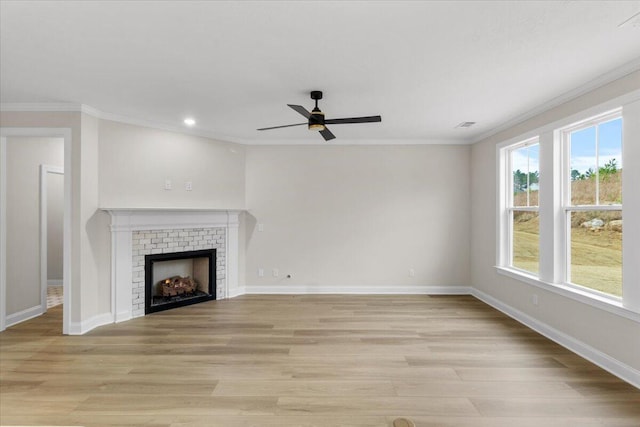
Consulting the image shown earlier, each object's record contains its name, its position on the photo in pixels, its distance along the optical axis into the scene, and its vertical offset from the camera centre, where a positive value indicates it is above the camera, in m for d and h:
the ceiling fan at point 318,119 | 3.33 +0.92
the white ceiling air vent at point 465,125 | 4.75 +1.22
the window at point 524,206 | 4.35 +0.10
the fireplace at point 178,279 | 4.77 -0.98
